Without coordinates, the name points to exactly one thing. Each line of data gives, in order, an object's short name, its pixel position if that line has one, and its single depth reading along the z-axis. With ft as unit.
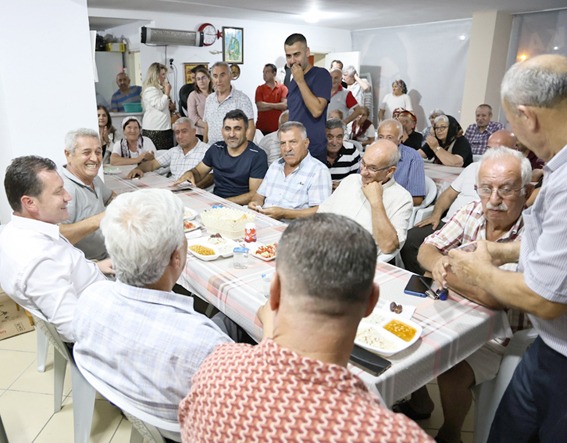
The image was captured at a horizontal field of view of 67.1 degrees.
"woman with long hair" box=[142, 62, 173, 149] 17.78
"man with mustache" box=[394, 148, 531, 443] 5.05
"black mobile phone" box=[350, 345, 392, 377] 3.78
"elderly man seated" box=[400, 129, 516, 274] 9.69
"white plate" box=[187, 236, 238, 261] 6.17
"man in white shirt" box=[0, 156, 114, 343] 5.01
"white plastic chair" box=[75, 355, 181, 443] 3.51
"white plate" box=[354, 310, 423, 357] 4.00
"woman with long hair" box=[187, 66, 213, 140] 18.49
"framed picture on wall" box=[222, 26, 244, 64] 24.94
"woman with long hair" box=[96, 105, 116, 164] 13.34
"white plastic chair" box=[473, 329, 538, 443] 4.79
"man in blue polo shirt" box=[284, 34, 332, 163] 10.75
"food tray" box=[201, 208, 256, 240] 6.98
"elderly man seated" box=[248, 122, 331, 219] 9.11
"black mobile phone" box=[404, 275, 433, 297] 5.16
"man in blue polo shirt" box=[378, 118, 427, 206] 10.12
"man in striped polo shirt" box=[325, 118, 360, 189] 11.92
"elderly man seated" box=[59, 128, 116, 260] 7.39
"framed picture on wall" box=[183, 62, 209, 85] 23.99
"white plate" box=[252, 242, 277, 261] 6.23
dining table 3.96
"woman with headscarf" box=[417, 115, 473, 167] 13.80
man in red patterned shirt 2.06
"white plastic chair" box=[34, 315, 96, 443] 5.11
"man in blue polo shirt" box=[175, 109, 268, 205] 10.54
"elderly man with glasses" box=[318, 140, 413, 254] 7.13
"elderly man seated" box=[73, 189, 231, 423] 3.42
